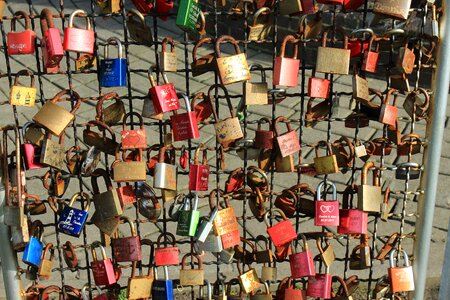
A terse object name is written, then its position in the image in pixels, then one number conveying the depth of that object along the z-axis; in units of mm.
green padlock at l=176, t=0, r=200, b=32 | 2031
